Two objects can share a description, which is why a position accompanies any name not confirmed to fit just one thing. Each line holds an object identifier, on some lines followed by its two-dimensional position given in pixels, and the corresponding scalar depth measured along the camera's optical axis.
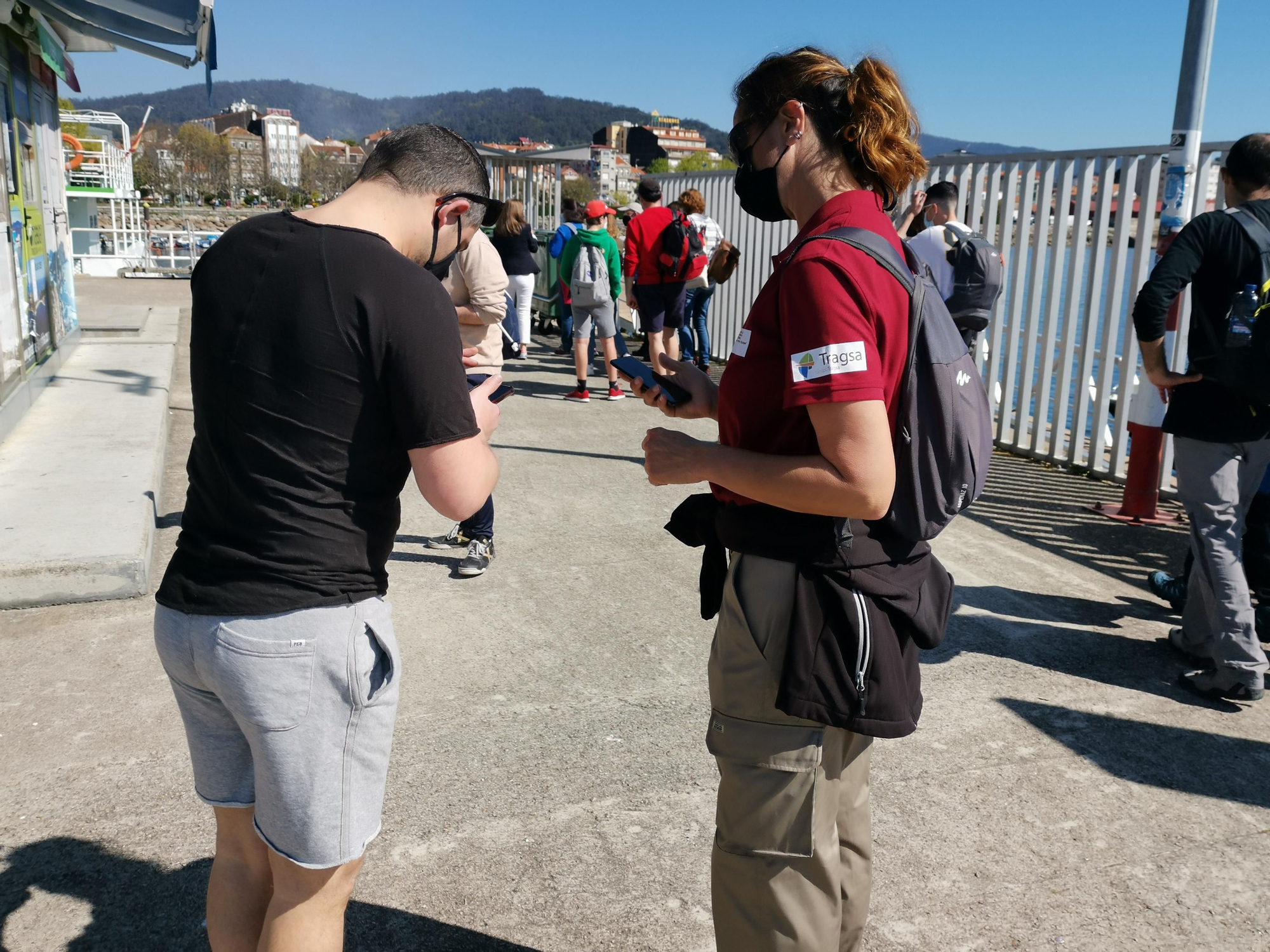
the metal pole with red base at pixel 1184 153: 5.91
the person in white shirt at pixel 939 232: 5.59
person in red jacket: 9.48
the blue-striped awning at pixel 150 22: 7.19
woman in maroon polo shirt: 1.72
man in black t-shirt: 1.62
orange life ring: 21.97
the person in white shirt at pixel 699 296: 9.96
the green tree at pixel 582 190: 89.69
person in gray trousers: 3.75
